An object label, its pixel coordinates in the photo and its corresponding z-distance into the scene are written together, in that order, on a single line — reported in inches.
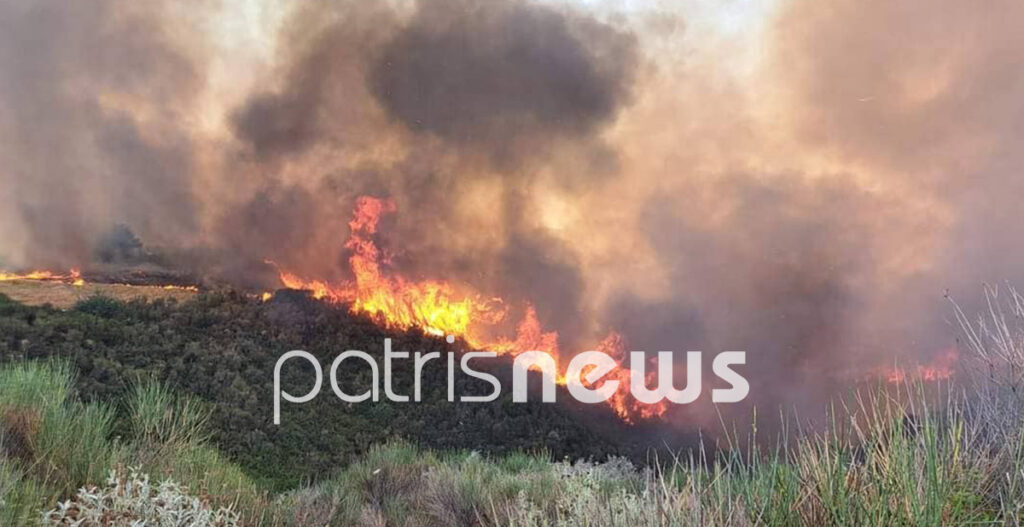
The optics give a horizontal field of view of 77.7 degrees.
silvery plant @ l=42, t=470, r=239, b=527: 168.2
